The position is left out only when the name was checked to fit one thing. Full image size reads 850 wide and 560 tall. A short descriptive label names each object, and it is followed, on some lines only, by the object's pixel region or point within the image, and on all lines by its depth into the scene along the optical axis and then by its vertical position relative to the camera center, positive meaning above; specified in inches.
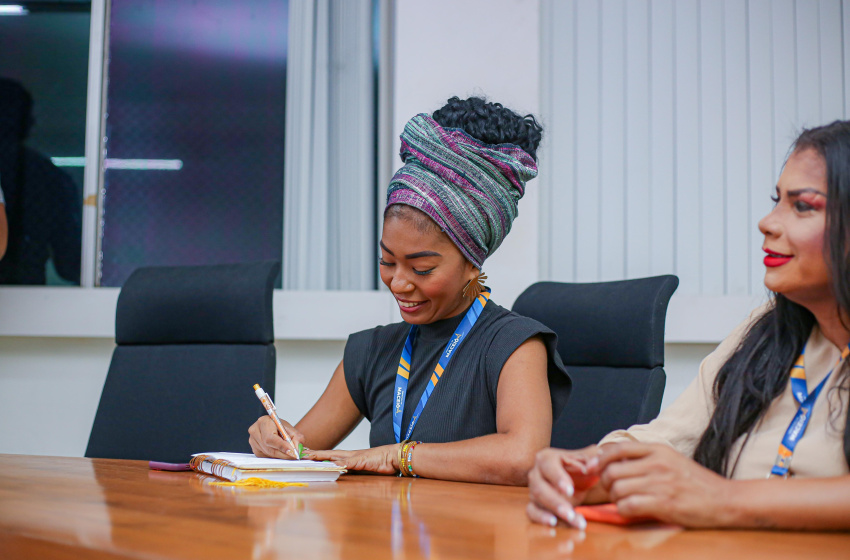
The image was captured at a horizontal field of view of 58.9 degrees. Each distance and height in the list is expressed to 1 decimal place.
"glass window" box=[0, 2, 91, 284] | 120.0 +28.4
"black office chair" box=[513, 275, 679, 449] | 71.6 -3.6
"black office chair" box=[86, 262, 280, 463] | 80.5 -5.8
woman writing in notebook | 64.7 +1.9
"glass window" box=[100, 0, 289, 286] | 122.4 +29.6
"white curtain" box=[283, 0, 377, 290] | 118.0 +25.9
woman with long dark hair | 34.3 -6.5
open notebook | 51.4 -10.9
